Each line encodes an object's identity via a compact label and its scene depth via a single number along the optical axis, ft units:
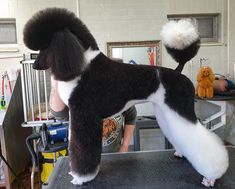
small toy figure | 6.54
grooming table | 2.47
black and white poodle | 1.98
